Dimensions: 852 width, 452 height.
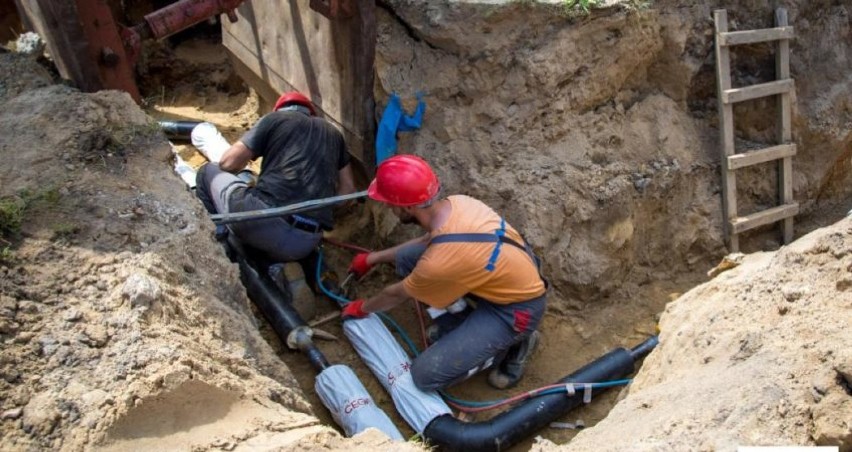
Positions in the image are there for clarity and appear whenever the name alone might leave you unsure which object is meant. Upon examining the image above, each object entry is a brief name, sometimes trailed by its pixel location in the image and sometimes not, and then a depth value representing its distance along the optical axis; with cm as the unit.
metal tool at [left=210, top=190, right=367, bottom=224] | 390
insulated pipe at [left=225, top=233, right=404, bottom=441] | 368
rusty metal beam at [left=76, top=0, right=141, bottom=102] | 381
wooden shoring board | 477
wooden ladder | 480
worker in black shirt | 458
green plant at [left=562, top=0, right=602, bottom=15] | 441
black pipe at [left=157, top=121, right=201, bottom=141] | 642
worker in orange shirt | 370
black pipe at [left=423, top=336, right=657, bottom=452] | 365
